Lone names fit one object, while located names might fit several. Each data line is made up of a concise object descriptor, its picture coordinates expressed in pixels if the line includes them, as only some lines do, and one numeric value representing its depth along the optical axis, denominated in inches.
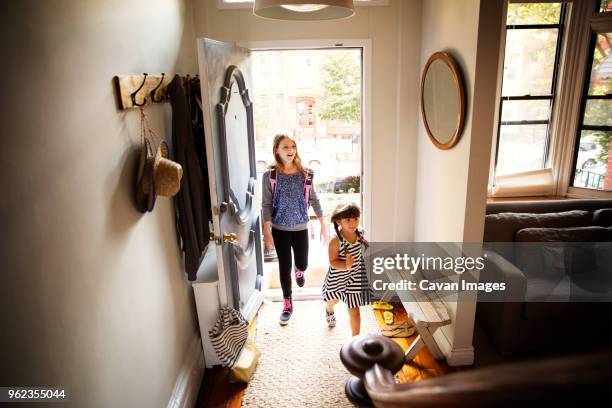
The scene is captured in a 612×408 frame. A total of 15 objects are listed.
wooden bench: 96.0
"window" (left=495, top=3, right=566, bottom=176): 127.8
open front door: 82.7
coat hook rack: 58.8
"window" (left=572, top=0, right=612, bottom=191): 124.6
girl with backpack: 107.1
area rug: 90.0
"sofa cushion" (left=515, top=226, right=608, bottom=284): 106.0
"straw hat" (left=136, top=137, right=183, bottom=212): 63.0
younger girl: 95.7
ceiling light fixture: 60.9
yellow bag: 93.3
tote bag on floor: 89.5
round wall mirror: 87.7
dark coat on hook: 78.5
